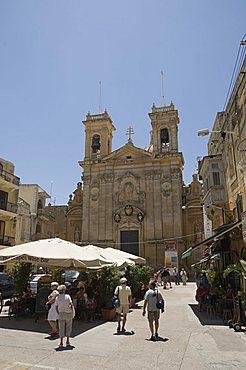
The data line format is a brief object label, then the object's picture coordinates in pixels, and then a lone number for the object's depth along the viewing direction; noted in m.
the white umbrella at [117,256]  12.82
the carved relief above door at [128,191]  33.34
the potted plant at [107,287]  10.86
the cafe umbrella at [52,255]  9.22
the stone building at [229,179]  11.66
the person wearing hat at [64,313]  6.85
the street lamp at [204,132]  13.26
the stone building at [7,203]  27.11
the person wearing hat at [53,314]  7.69
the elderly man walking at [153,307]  7.54
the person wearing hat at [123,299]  8.45
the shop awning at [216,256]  15.46
